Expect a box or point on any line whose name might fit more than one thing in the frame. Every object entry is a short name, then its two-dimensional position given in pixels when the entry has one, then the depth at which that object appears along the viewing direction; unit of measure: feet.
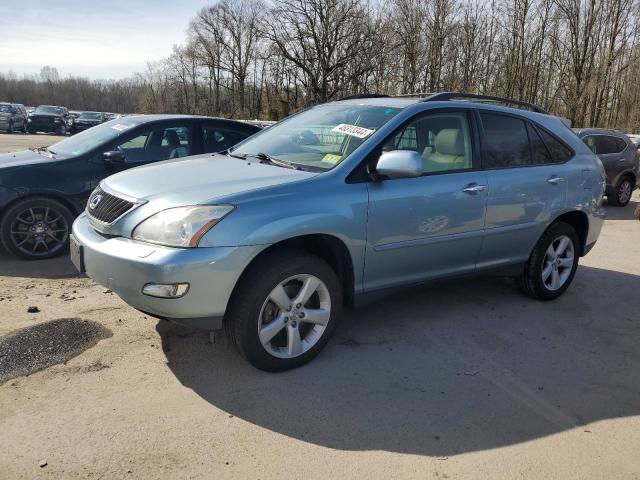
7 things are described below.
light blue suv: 9.92
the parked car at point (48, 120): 104.63
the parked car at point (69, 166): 18.02
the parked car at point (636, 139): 52.28
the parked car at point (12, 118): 100.56
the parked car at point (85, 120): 108.17
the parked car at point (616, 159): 37.96
